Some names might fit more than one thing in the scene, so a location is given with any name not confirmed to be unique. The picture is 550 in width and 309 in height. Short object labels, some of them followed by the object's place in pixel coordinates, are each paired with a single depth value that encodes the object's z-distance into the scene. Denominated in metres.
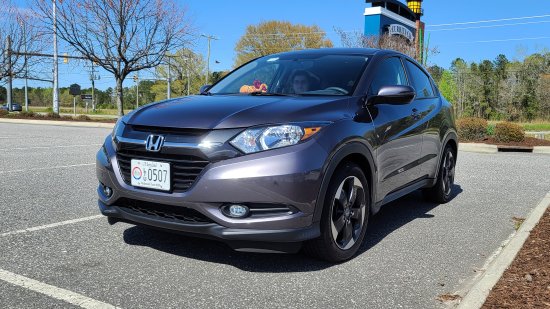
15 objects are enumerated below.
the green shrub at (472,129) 15.51
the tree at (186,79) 57.31
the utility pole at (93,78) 59.80
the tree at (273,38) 65.19
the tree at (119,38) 21.88
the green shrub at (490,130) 15.70
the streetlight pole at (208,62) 56.13
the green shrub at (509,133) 14.46
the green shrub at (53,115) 27.97
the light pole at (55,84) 30.33
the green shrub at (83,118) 27.23
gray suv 3.02
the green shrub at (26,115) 28.82
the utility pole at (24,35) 28.46
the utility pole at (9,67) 28.81
